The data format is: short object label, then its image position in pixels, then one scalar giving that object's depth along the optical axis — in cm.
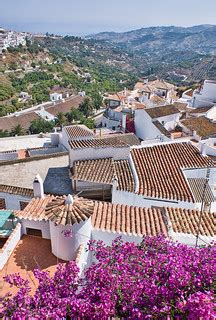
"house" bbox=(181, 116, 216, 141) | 2625
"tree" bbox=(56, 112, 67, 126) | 6686
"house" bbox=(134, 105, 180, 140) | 2812
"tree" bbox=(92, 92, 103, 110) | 8980
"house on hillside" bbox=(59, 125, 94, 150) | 2039
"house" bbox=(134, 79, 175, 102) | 5831
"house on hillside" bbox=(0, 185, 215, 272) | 956
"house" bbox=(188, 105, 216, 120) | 3212
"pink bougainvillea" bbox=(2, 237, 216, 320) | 575
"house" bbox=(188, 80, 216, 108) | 3722
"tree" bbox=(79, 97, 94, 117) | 8144
